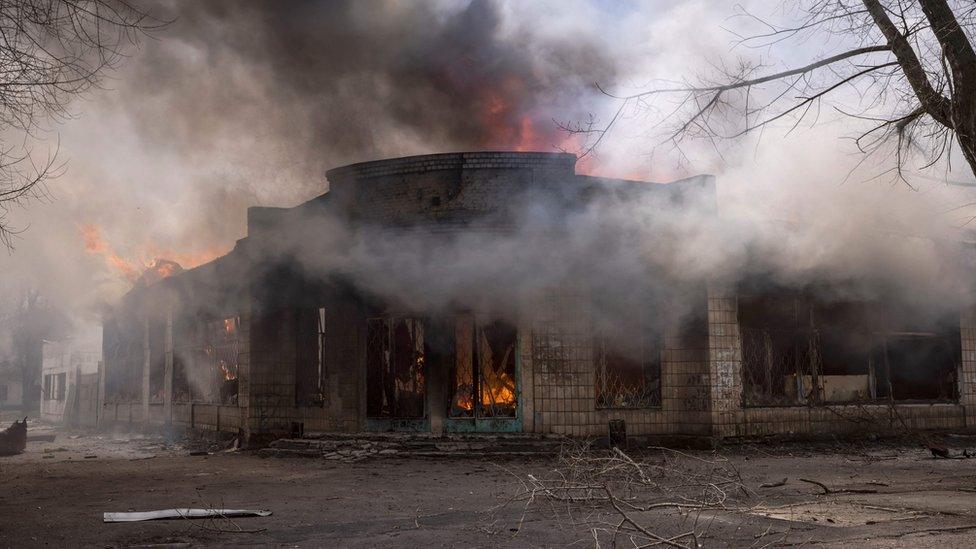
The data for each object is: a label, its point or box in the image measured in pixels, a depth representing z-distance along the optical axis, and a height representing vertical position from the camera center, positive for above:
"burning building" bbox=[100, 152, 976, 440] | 13.51 +0.71
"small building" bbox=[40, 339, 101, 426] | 29.28 -0.41
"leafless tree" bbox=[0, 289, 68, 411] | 49.00 +2.84
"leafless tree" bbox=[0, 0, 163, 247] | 6.81 +2.88
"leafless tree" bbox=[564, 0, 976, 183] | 7.30 +2.69
